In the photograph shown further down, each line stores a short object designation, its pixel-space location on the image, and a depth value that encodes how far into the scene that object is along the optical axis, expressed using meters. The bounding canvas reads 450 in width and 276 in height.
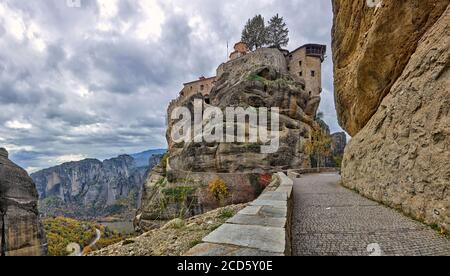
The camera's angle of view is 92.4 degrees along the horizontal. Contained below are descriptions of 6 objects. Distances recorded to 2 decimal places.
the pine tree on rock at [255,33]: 57.16
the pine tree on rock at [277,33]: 56.16
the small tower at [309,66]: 43.75
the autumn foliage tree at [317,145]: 27.28
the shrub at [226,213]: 6.30
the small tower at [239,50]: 53.56
